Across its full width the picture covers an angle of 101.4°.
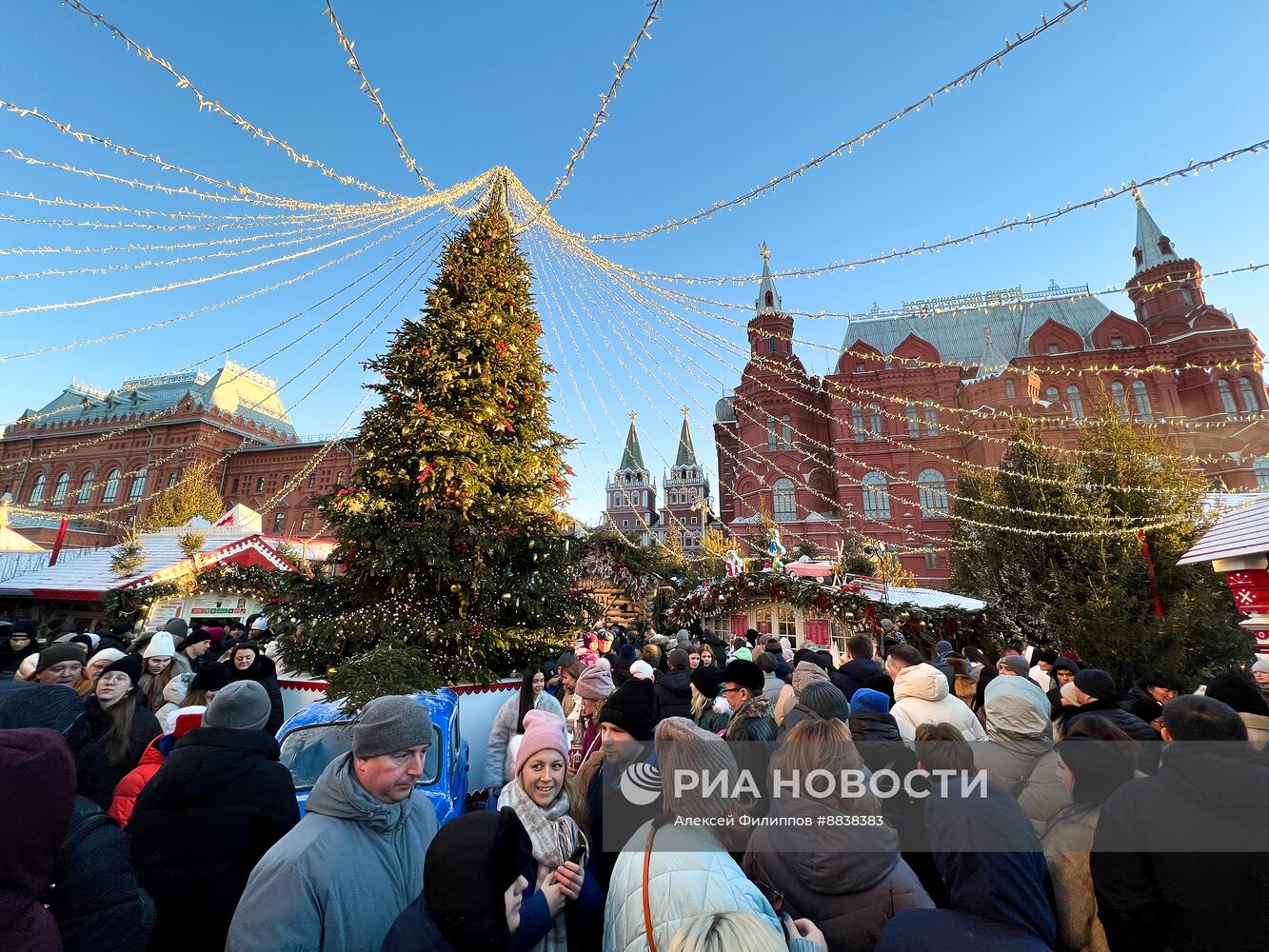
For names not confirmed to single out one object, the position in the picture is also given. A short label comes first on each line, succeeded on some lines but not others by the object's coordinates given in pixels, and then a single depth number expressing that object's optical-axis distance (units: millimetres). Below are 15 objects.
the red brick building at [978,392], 32938
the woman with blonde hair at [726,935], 1437
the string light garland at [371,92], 4695
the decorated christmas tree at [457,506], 7199
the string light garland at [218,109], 4234
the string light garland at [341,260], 7628
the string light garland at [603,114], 4278
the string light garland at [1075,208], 4102
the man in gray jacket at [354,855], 1732
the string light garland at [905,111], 3561
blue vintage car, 4242
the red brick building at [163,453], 41344
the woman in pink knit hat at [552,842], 1933
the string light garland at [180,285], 5992
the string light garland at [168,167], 4629
